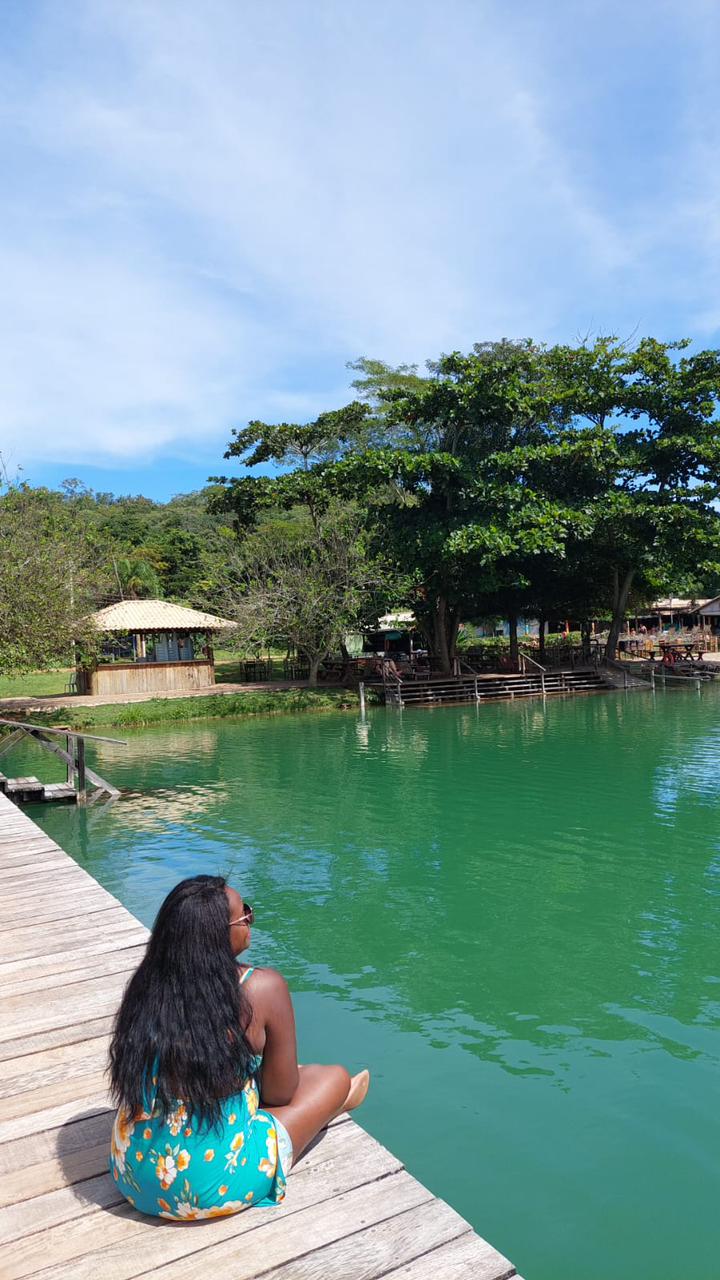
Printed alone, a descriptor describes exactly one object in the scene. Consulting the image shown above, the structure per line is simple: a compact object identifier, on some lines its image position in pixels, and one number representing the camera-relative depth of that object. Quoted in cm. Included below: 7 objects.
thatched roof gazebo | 3128
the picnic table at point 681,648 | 3694
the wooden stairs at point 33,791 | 1425
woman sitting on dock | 268
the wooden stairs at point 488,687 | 2888
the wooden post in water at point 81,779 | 1475
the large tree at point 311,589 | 2959
